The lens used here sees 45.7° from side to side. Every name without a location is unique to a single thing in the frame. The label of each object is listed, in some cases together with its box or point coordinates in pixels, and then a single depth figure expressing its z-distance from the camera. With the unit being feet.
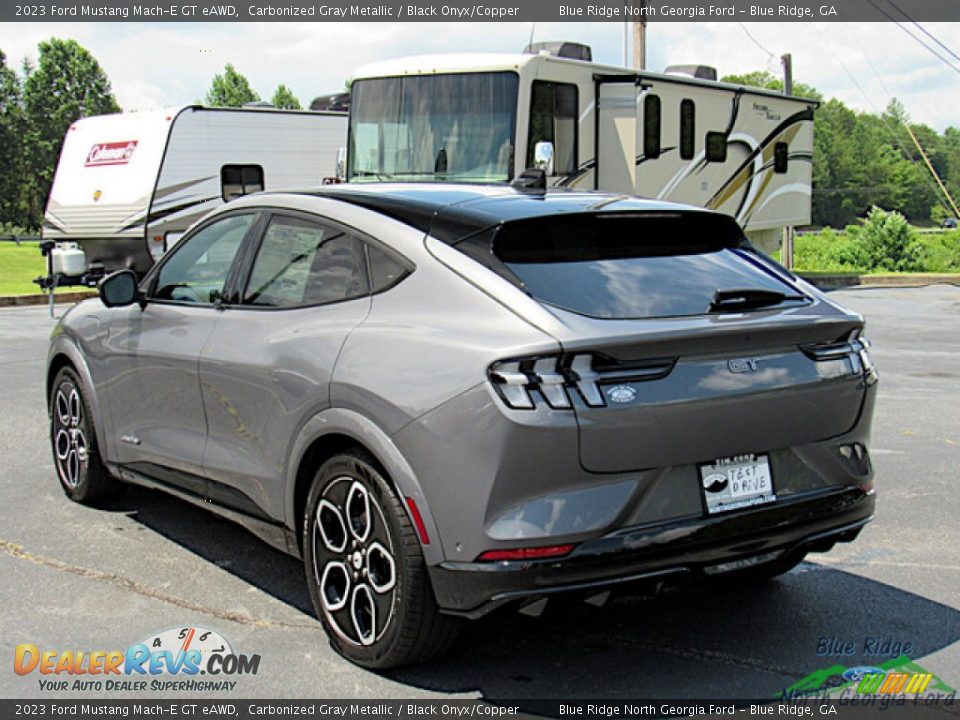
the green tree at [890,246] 95.15
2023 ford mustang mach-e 11.75
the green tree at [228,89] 242.99
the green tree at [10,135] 226.38
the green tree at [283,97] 278.26
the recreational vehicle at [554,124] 45.44
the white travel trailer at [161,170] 67.00
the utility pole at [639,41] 82.94
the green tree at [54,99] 227.40
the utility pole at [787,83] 97.60
